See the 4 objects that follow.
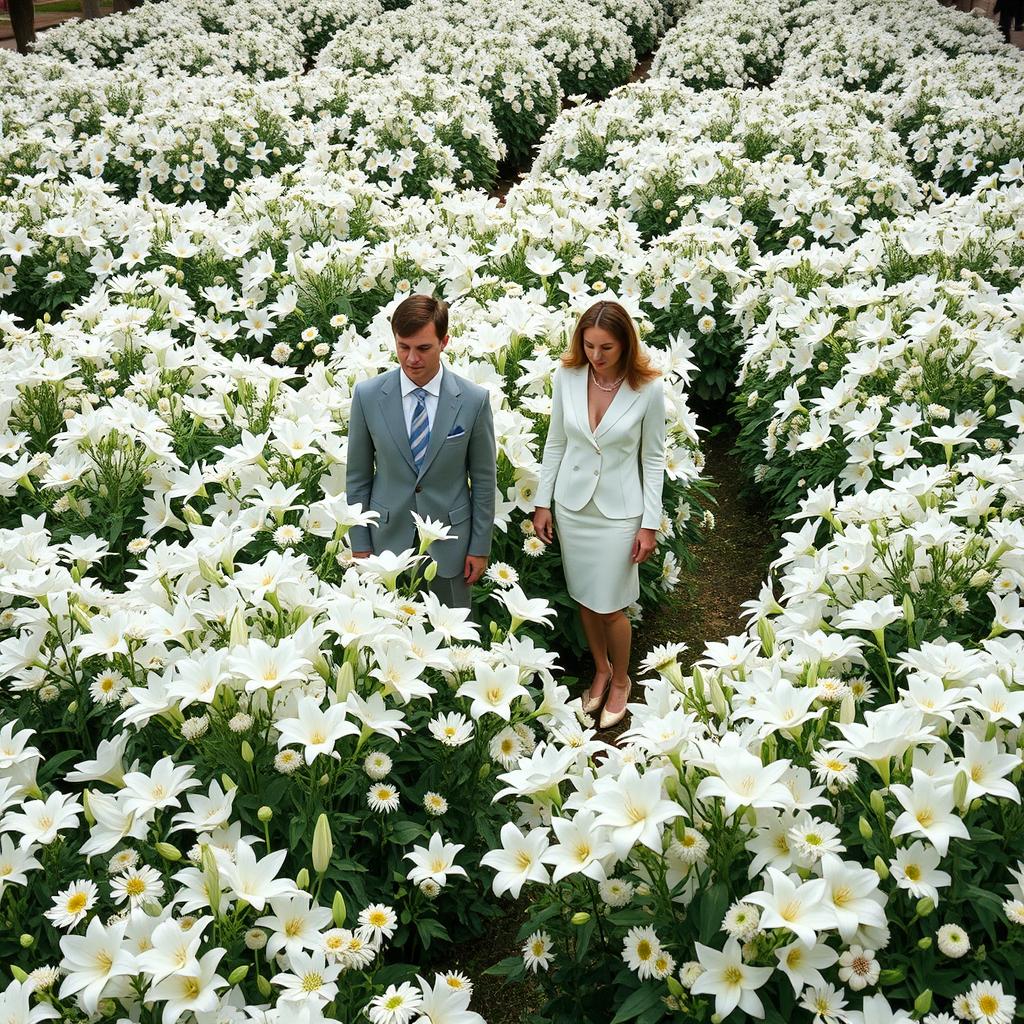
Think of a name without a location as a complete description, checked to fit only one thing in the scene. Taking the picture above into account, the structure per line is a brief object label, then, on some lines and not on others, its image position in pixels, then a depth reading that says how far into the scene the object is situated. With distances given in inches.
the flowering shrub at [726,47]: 585.6
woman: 149.8
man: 139.6
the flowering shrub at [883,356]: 173.6
